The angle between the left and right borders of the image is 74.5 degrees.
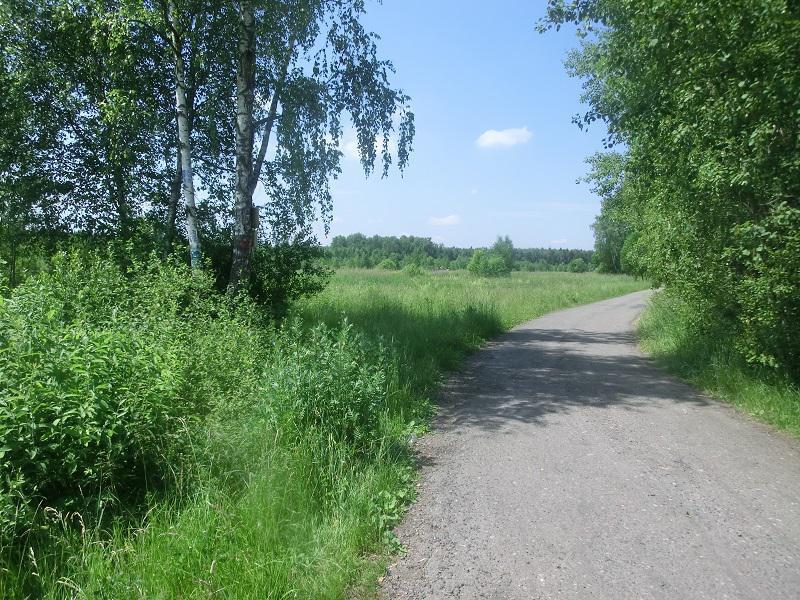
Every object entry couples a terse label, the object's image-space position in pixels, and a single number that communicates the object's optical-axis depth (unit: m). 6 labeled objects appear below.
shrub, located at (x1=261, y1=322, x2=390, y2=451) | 5.09
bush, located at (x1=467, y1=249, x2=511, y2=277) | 64.43
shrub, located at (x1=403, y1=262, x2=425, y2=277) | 47.47
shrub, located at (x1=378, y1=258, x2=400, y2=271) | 69.38
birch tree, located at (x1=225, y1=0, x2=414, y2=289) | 9.59
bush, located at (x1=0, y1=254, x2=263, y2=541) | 3.56
